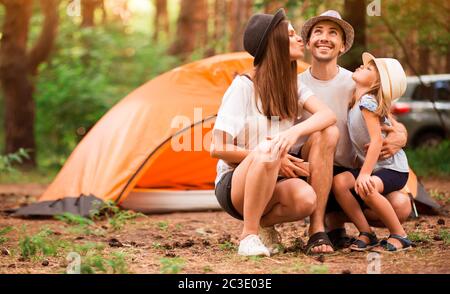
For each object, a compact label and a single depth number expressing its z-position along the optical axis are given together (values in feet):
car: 41.96
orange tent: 21.91
